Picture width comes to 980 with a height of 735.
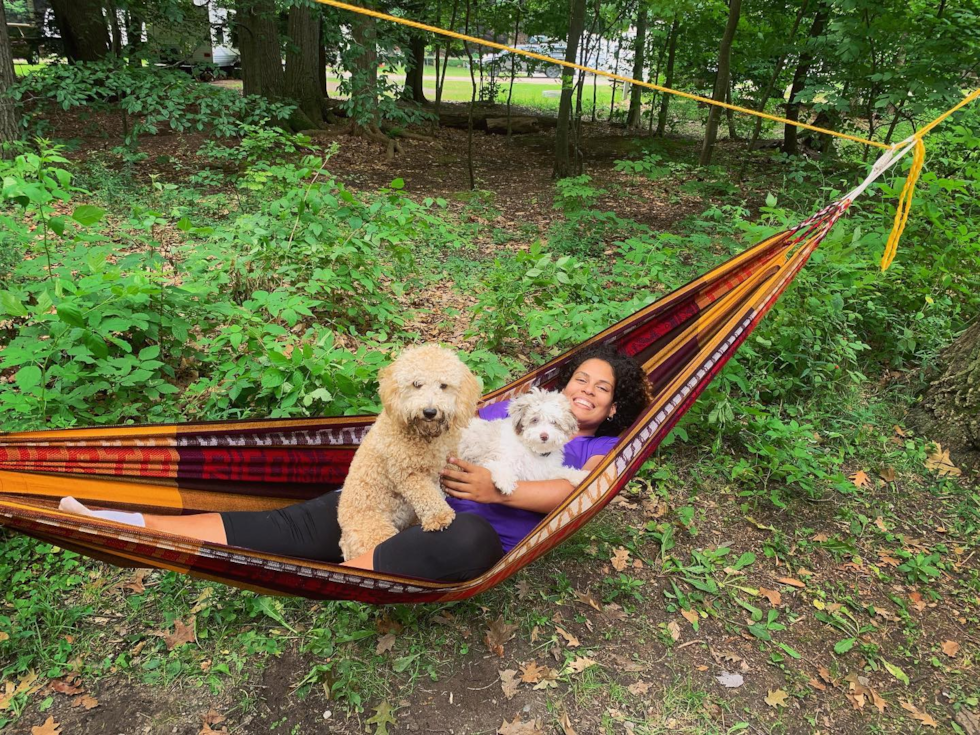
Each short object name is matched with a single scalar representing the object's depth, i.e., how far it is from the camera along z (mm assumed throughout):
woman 1793
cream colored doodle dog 1739
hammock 1522
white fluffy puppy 2043
